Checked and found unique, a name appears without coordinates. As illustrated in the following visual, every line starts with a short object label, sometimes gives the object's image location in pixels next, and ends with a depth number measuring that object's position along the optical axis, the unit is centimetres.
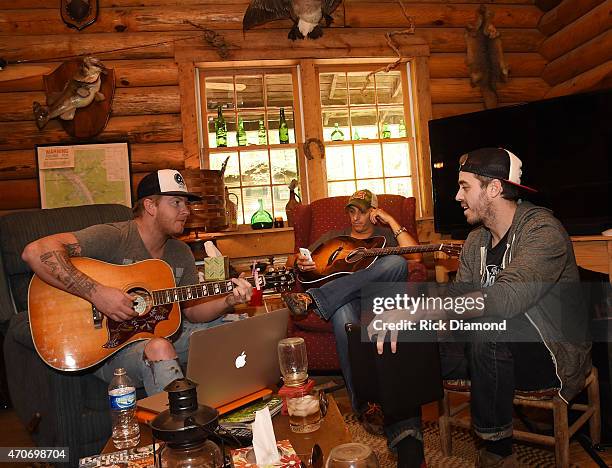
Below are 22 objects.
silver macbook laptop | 164
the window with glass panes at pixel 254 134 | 472
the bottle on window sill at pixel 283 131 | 475
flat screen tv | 361
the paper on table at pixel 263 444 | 137
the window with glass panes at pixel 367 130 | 486
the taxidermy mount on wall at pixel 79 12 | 431
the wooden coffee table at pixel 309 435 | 150
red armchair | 330
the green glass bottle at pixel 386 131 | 495
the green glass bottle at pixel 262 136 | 477
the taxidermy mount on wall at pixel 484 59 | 480
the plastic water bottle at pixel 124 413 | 165
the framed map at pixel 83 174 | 431
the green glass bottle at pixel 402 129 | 496
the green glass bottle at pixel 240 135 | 472
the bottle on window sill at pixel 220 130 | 465
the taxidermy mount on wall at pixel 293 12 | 432
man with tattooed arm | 221
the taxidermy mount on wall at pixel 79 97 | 418
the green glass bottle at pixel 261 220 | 455
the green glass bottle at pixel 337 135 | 485
